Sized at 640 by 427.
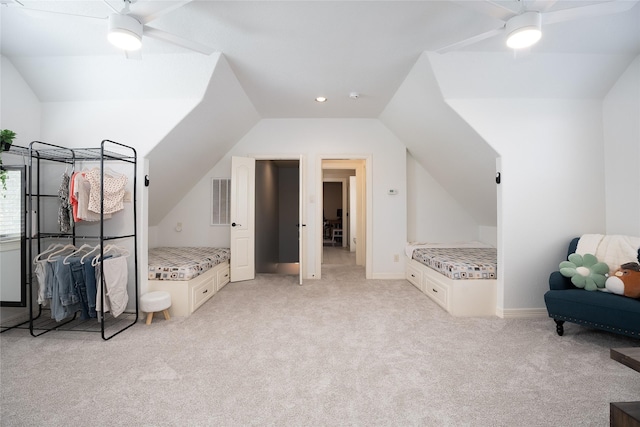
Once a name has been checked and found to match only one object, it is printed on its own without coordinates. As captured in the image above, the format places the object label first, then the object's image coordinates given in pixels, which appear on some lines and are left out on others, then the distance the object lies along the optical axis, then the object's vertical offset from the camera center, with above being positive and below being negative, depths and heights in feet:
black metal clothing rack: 8.30 +0.02
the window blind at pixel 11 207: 8.62 +0.23
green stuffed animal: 8.21 -1.74
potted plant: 7.91 +2.09
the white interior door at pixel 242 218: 14.35 -0.21
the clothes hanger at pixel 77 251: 8.11 -1.16
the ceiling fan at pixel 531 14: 5.60 +4.05
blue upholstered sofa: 7.13 -2.57
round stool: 9.09 -2.86
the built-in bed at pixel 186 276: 10.05 -2.36
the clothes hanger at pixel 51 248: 8.39 -1.10
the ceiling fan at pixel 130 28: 5.78 +3.96
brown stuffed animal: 7.42 -1.83
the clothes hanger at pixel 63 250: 8.62 -1.13
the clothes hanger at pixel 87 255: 8.25 -1.21
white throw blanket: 8.36 -1.08
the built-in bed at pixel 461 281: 10.12 -2.54
